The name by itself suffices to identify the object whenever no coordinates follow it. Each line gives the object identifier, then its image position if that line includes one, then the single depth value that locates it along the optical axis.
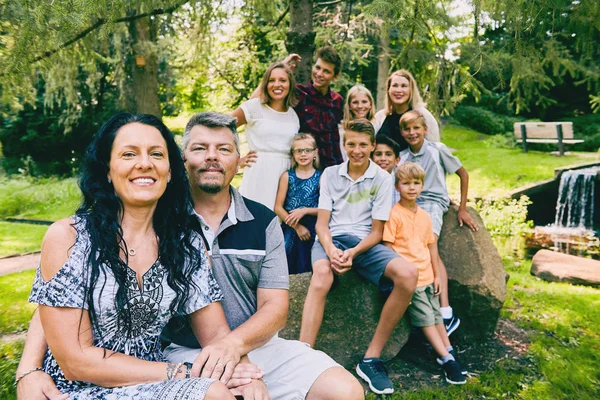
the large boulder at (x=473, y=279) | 4.11
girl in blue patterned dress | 3.99
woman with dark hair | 1.83
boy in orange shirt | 3.69
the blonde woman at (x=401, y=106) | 4.41
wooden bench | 14.20
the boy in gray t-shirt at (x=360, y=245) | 3.40
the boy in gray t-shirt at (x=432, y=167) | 4.19
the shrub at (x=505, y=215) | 10.20
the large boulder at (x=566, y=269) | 6.71
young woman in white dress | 4.12
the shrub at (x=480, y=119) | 19.47
